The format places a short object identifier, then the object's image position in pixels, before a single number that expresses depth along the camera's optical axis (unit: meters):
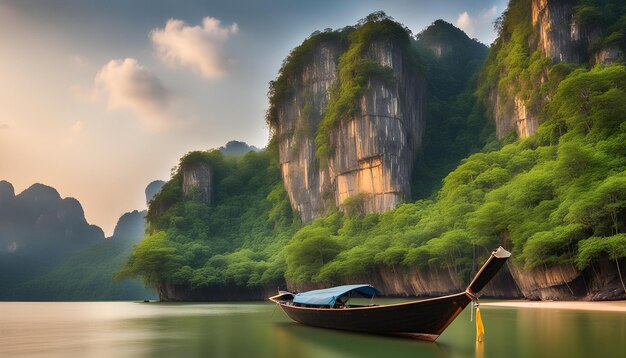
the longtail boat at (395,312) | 12.60
